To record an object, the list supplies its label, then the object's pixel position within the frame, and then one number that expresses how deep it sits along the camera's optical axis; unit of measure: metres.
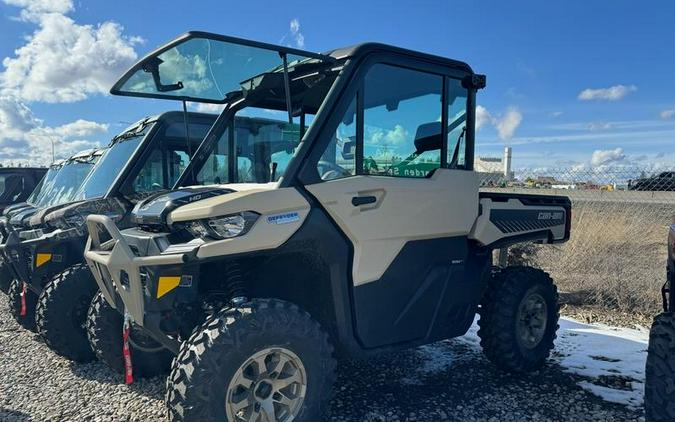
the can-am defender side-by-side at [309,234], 2.90
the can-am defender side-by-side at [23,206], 6.91
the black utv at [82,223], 4.75
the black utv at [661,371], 2.89
